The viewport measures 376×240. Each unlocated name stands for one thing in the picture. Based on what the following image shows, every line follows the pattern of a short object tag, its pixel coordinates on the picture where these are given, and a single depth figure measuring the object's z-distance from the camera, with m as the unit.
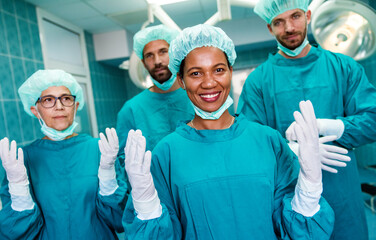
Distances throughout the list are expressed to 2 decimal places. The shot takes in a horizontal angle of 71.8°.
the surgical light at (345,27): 1.48
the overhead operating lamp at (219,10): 1.82
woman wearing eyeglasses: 1.11
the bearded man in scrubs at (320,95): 1.21
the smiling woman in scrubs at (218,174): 0.79
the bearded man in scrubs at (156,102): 1.56
